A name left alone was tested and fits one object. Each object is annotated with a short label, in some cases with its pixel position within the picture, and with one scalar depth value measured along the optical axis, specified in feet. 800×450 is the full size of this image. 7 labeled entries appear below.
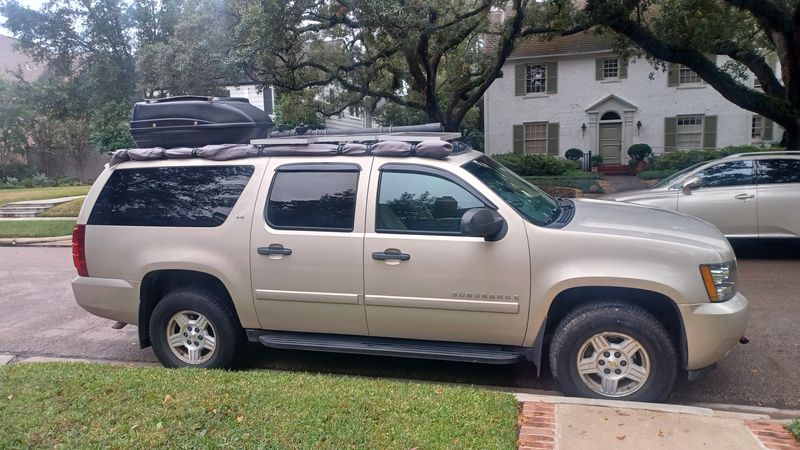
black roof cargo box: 17.99
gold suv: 13.89
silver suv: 29.27
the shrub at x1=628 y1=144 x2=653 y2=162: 86.02
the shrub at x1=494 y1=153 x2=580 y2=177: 76.74
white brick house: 86.63
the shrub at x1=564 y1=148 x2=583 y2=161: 88.69
